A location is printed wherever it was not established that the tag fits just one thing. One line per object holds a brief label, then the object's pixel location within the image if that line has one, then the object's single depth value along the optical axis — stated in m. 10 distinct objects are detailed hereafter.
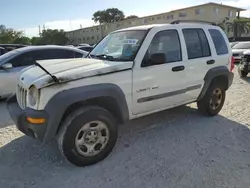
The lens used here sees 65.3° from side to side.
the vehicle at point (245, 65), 7.42
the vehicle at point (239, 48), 11.21
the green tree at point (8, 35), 46.63
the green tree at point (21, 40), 48.97
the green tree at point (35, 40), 57.59
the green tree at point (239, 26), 33.94
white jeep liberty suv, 2.44
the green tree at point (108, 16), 61.40
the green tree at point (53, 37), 55.11
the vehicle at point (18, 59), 4.99
